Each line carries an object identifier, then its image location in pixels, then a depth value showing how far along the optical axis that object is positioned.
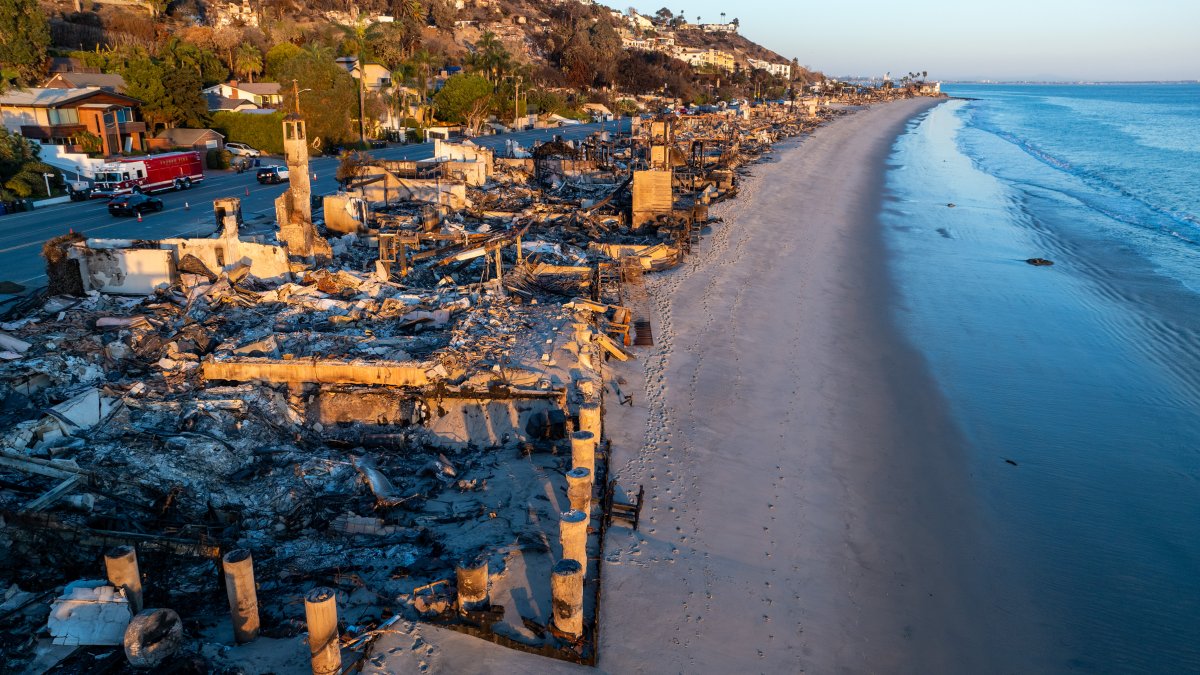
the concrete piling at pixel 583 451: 10.36
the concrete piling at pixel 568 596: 7.93
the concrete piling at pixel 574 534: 8.63
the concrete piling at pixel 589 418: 11.15
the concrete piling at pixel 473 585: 8.22
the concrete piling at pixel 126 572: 7.59
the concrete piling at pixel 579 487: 9.66
